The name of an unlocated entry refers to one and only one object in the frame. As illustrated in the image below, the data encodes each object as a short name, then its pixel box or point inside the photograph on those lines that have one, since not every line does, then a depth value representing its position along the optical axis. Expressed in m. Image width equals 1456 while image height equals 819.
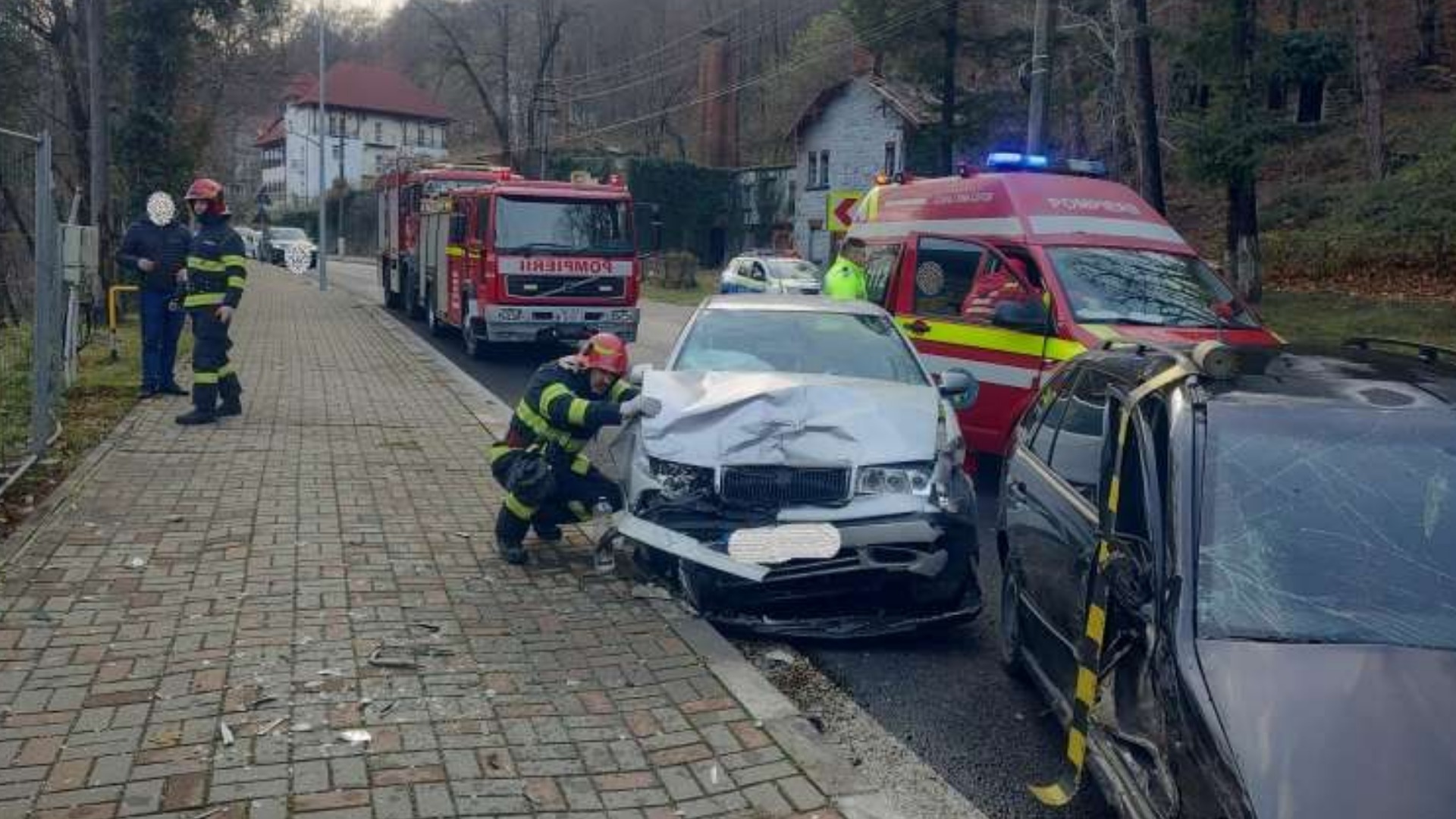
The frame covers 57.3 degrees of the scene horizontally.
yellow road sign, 16.36
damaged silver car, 5.98
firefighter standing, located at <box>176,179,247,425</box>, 11.04
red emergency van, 9.09
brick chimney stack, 56.59
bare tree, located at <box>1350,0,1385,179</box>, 29.36
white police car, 27.72
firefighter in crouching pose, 6.95
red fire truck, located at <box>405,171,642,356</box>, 17.95
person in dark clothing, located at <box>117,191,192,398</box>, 11.92
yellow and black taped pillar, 4.06
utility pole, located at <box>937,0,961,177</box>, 33.62
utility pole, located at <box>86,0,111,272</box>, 18.89
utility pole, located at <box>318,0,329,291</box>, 37.16
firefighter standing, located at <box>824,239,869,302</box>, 11.77
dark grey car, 3.12
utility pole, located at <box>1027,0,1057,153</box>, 18.02
